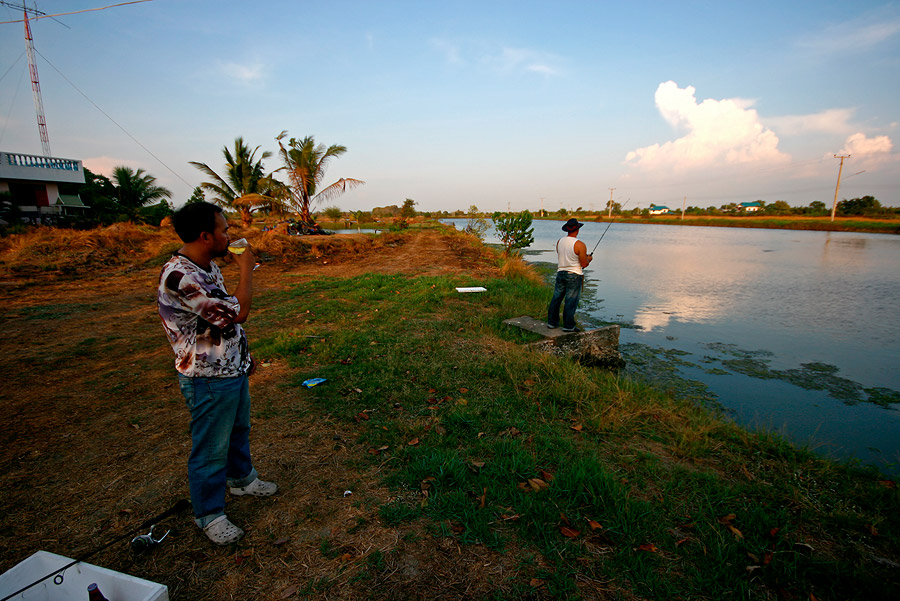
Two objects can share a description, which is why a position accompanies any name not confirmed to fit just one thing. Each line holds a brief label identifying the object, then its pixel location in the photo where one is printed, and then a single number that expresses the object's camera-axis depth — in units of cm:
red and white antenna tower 1864
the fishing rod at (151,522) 164
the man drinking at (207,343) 189
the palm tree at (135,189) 2478
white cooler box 162
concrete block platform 598
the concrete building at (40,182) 2019
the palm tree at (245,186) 1948
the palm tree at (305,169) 1961
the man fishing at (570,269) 596
